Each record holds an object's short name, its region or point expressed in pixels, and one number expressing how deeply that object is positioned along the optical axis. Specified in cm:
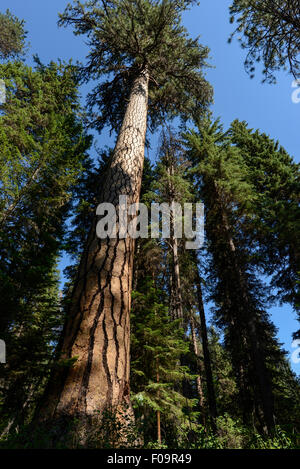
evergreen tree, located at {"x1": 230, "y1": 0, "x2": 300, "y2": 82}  666
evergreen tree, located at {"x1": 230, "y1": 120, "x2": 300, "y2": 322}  723
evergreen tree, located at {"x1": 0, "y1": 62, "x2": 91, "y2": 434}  298
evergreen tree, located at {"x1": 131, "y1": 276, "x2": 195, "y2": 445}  383
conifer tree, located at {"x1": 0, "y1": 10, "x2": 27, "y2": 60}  1340
